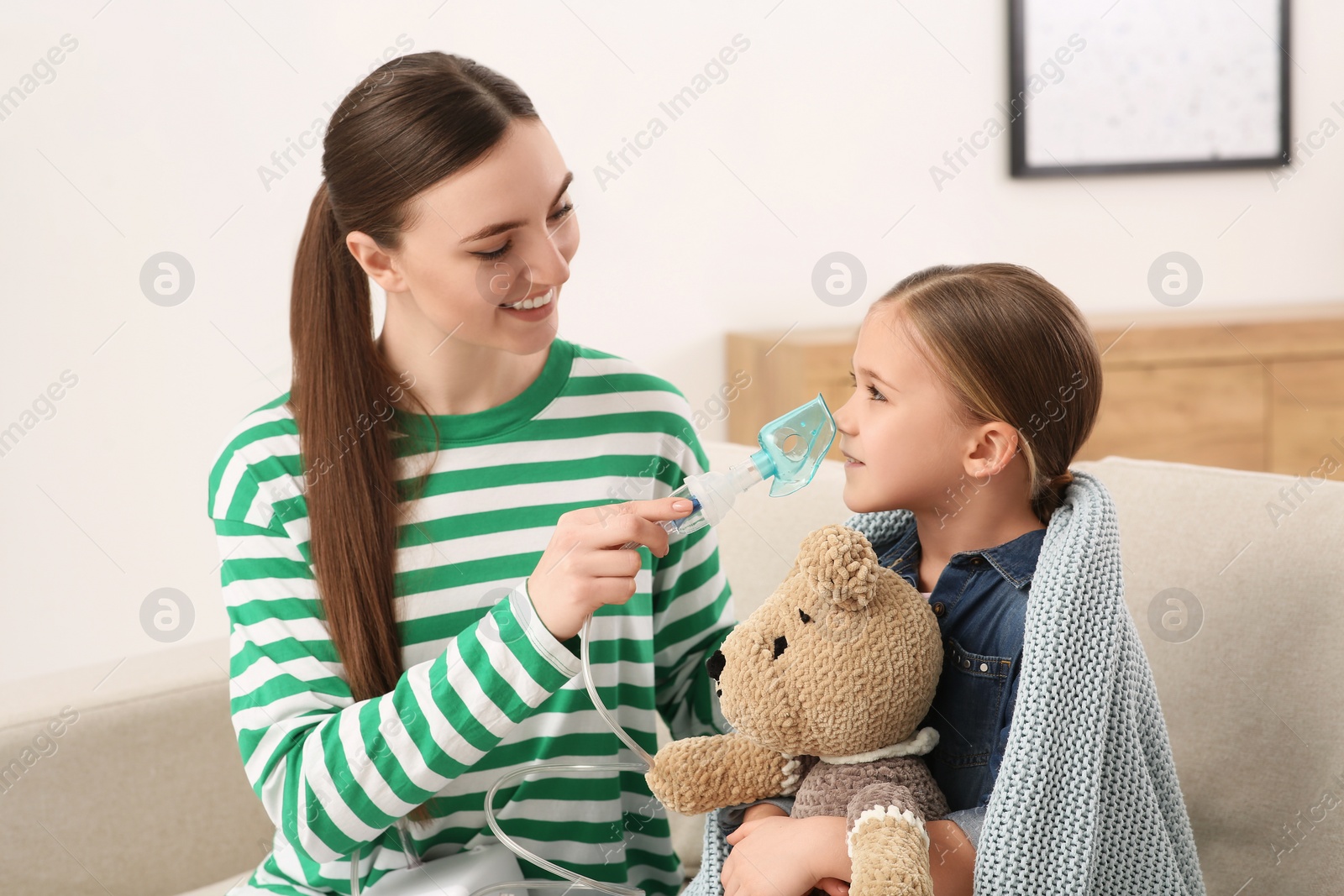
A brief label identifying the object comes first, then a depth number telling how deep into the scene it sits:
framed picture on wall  3.27
